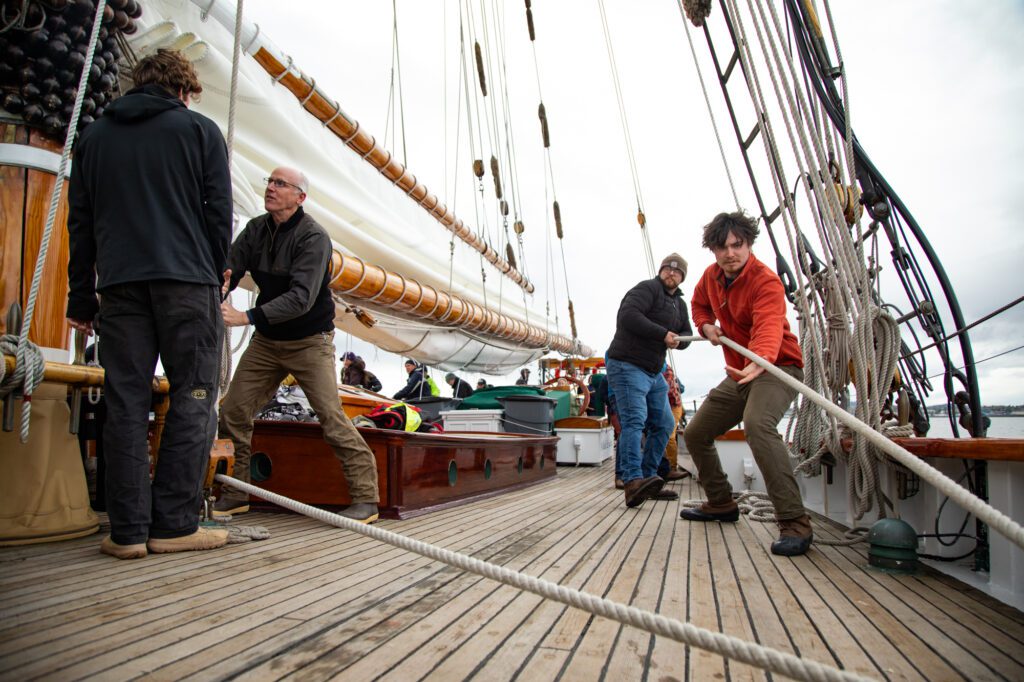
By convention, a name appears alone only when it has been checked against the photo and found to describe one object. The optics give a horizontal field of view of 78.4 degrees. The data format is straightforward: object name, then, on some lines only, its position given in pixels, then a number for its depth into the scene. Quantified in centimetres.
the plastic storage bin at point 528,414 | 605
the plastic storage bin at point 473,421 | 595
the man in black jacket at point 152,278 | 177
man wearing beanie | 348
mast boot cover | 188
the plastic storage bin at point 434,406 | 647
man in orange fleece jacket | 232
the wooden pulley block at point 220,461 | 218
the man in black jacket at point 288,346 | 249
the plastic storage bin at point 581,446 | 691
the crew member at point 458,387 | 792
